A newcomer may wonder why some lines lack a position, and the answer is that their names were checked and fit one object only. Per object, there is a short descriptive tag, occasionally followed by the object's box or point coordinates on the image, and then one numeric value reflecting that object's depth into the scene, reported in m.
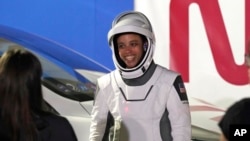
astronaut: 7.15
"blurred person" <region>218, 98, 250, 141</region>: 6.48
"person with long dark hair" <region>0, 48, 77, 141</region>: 6.35
